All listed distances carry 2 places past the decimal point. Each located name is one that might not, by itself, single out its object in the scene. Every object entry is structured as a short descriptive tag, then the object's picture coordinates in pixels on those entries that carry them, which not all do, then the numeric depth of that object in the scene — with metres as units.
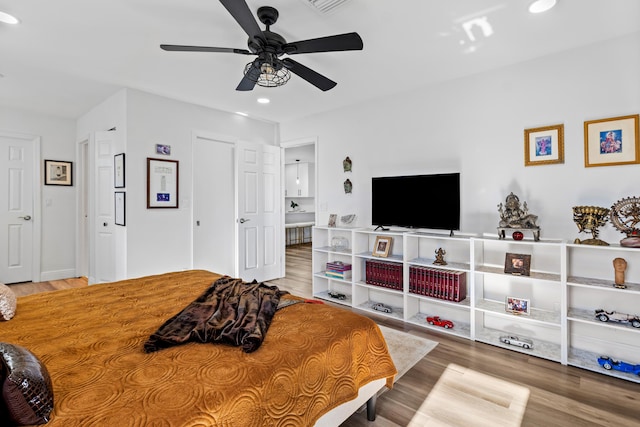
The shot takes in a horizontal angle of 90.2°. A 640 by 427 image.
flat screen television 3.17
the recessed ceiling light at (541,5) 2.06
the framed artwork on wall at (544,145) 2.71
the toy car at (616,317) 2.29
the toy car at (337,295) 4.06
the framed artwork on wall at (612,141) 2.41
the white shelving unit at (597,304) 2.37
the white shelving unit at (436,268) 3.07
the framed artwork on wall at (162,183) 3.76
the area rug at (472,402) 1.82
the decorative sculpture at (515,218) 2.66
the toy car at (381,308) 3.55
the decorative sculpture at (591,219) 2.37
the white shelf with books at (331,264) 4.02
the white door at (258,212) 4.55
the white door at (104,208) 3.88
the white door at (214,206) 4.39
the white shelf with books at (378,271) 3.50
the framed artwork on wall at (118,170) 3.65
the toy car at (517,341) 2.65
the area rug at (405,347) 2.46
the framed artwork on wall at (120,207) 3.59
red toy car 3.13
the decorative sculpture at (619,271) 2.30
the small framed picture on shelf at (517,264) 2.67
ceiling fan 1.88
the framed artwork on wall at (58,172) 4.94
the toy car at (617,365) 2.26
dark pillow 0.85
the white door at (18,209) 4.63
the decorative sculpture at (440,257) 3.19
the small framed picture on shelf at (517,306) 2.72
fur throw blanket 1.35
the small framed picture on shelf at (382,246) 3.58
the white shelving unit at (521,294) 2.61
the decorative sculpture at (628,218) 2.25
